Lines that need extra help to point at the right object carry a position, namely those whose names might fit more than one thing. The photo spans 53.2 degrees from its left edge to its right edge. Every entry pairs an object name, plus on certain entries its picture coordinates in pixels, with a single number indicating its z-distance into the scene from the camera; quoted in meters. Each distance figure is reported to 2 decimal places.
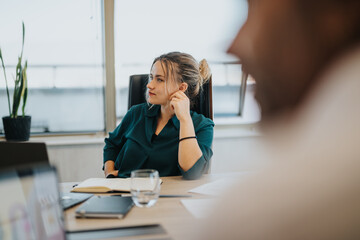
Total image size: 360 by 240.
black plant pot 2.60
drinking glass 1.06
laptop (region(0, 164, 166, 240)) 0.67
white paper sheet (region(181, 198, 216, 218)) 1.05
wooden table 0.94
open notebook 1.30
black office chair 1.99
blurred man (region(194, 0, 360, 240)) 0.35
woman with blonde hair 1.68
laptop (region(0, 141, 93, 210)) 0.93
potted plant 2.61
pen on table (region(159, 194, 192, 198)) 1.23
